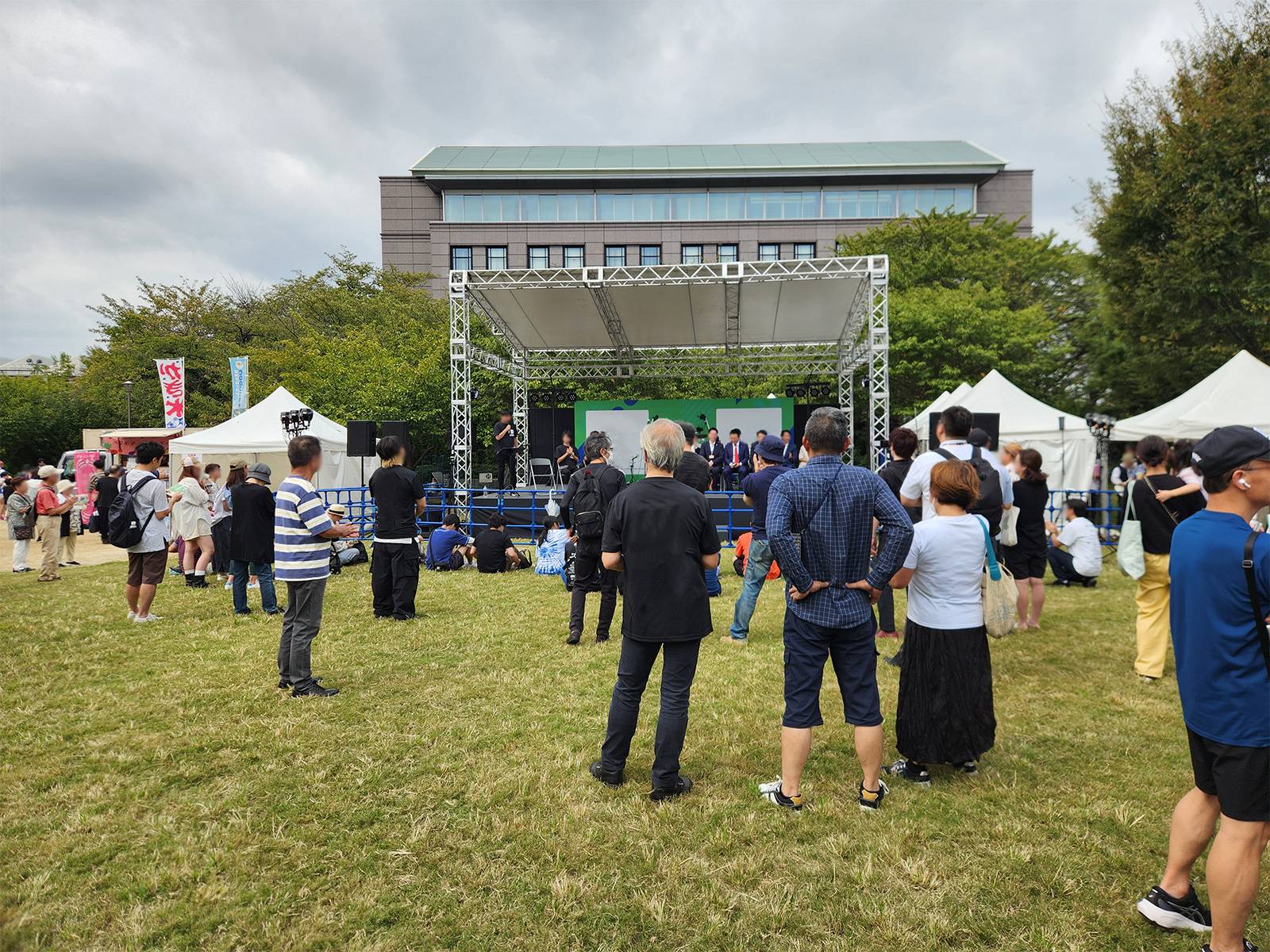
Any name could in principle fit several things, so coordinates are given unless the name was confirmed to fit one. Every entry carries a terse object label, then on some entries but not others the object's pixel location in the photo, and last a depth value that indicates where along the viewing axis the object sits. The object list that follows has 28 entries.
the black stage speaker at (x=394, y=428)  11.22
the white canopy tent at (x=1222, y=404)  12.39
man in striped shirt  4.86
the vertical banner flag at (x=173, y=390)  22.73
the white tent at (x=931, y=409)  16.86
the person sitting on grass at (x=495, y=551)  10.70
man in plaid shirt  3.24
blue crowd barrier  13.45
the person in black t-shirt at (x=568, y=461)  14.95
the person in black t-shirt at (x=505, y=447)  16.73
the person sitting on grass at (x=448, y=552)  11.12
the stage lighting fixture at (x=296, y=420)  13.88
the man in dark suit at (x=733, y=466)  17.20
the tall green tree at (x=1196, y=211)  14.53
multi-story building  41.81
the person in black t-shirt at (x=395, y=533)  7.10
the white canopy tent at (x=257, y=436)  14.75
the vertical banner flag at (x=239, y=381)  23.25
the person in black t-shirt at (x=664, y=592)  3.39
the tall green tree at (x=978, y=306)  22.25
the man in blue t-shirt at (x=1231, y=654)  2.10
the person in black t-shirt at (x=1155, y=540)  5.07
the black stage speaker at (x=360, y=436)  13.08
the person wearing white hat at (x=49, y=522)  10.53
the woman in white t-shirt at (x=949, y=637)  3.46
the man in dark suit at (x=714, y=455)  16.61
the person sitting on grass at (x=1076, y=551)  9.17
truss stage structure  15.62
